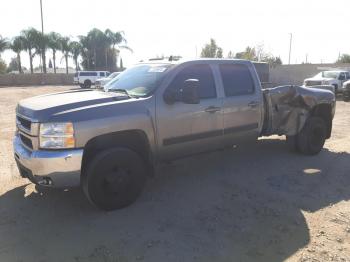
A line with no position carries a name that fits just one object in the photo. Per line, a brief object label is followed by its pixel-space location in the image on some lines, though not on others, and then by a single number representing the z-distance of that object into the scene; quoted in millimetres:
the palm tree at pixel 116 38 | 58406
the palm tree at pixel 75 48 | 59081
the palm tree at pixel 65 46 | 57459
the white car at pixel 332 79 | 22328
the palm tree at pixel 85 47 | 59094
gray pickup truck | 4293
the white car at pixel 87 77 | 40250
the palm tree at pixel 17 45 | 53656
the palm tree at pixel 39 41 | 53469
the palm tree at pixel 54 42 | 55344
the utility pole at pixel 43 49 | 51019
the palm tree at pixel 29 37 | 53406
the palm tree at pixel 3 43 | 53284
